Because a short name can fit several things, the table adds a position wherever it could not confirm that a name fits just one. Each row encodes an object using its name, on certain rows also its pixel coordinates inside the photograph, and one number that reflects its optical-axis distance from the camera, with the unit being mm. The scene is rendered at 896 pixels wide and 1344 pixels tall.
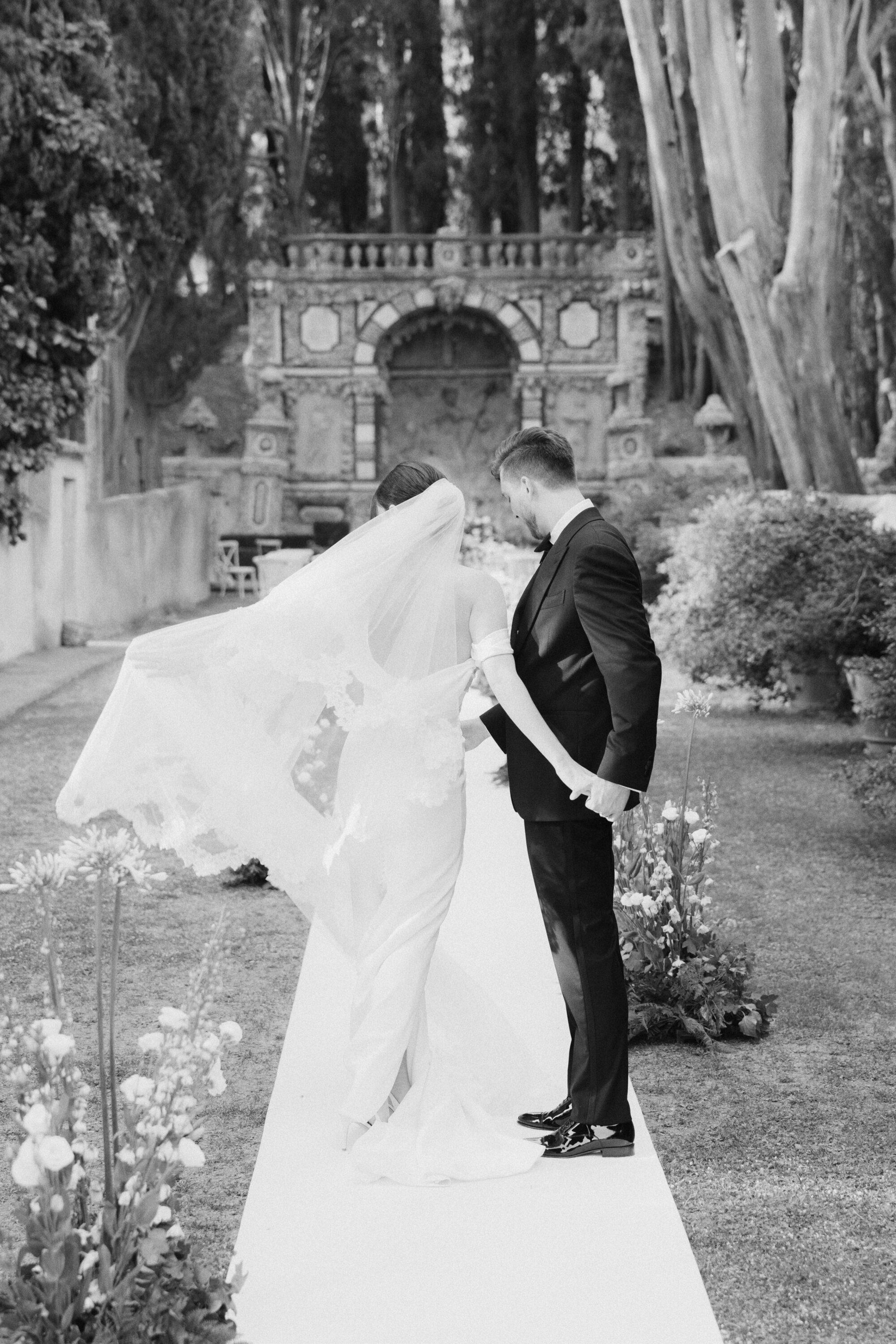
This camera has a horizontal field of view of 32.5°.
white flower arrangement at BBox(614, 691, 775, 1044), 5145
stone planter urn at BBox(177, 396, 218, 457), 34781
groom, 3824
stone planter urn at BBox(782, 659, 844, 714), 13391
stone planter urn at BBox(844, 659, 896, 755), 8938
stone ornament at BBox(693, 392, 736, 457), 32281
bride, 3996
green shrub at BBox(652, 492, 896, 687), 10750
